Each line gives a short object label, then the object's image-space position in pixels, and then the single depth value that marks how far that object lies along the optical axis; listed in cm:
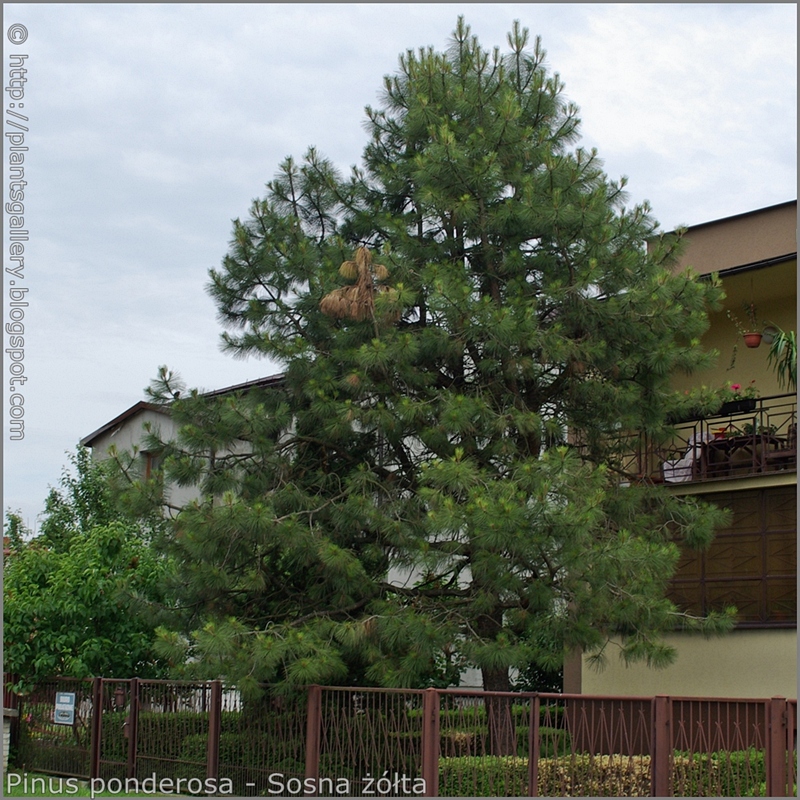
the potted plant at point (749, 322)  1809
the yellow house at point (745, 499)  1488
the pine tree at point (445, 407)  1220
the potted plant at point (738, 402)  1585
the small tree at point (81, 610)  1672
